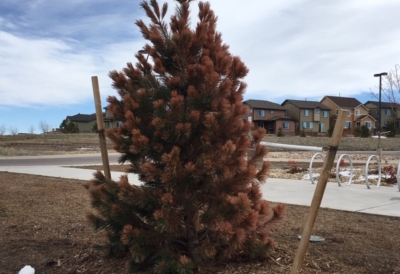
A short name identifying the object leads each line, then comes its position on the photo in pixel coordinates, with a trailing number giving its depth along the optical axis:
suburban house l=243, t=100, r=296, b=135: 68.81
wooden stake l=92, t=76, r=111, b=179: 4.25
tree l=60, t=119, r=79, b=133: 62.12
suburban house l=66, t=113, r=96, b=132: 89.56
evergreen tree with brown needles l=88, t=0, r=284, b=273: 3.37
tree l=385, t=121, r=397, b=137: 51.73
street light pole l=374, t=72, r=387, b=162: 15.46
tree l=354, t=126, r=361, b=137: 56.78
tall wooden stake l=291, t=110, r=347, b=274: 3.09
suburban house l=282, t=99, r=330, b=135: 71.81
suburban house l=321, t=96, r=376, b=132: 72.38
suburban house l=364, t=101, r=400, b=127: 70.69
